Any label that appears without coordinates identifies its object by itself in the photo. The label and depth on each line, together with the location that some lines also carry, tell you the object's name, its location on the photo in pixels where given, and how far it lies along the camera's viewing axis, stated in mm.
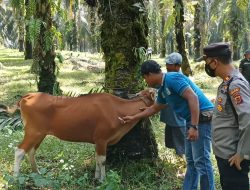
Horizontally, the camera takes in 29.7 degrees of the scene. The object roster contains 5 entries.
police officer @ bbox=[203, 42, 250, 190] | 3795
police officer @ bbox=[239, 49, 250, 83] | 10406
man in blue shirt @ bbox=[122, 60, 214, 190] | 4945
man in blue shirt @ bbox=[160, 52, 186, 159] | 6469
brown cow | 5781
